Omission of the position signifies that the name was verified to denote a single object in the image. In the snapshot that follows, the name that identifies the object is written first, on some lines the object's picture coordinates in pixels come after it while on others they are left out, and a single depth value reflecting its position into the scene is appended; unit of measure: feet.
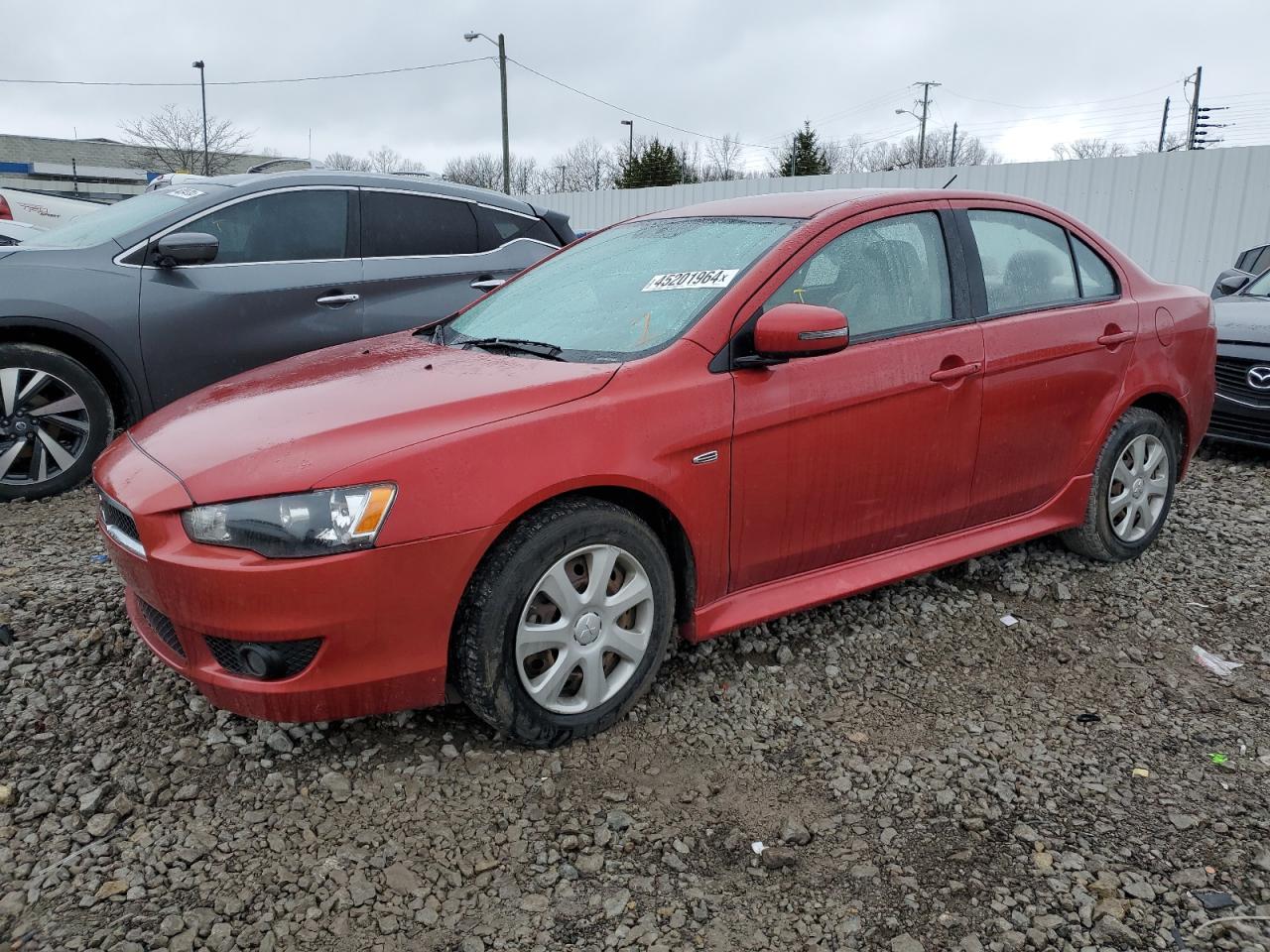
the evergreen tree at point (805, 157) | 131.54
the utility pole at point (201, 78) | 153.07
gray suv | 15.67
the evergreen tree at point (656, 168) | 122.42
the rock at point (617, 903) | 7.35
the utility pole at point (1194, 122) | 137.28
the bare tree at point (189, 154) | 152.76
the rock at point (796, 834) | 8.17
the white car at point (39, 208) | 38.34
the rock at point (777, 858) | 7.91
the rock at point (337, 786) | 8.62
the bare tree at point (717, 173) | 185.26
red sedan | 8.03
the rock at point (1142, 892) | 7.45
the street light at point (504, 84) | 94.32
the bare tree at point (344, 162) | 179.01
